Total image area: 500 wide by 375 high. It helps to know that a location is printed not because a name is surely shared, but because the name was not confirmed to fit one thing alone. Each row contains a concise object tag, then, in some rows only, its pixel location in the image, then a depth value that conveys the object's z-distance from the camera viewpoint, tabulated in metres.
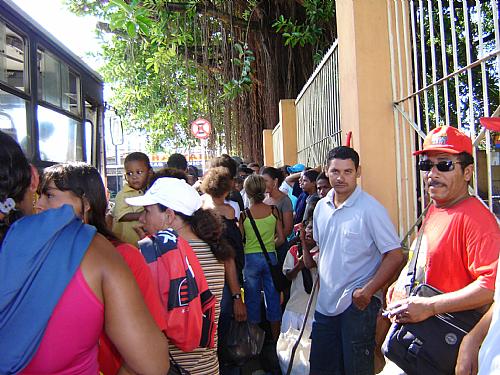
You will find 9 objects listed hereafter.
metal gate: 2.32
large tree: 8.54
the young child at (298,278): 3.77
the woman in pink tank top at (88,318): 1.39
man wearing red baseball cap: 1.90
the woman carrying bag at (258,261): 4.40
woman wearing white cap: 2.37
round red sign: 10.40
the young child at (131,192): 3.74
